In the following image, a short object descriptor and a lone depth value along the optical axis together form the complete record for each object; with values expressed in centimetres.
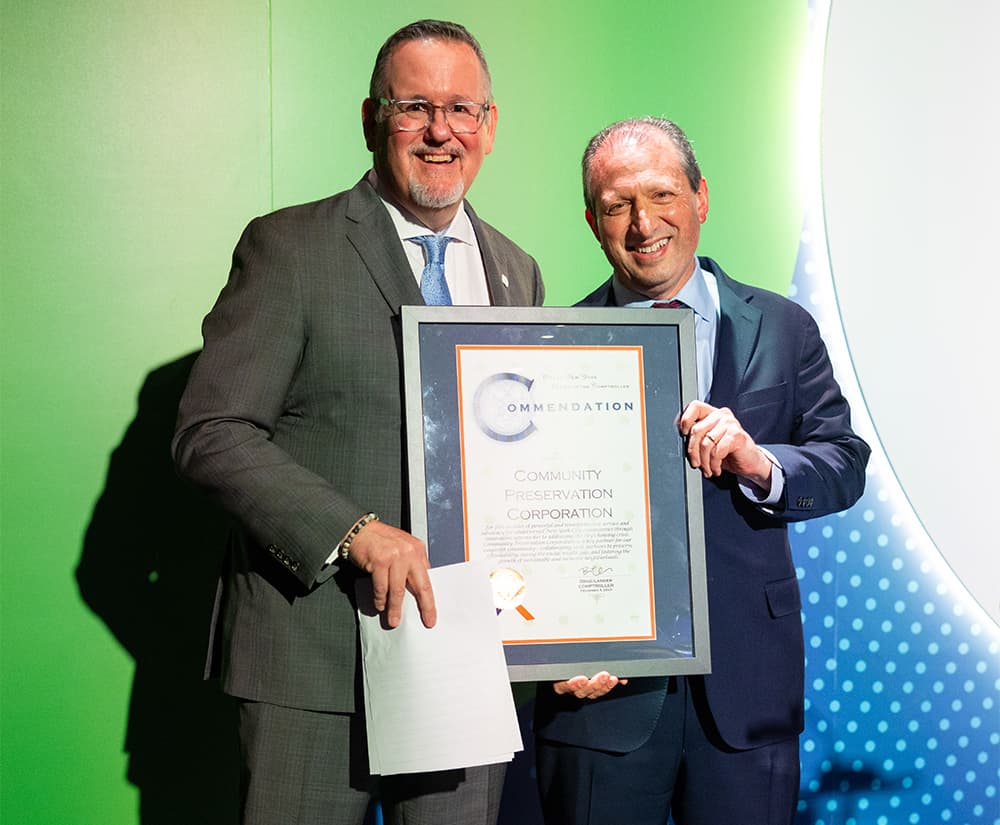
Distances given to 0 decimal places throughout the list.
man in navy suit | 205
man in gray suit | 184
